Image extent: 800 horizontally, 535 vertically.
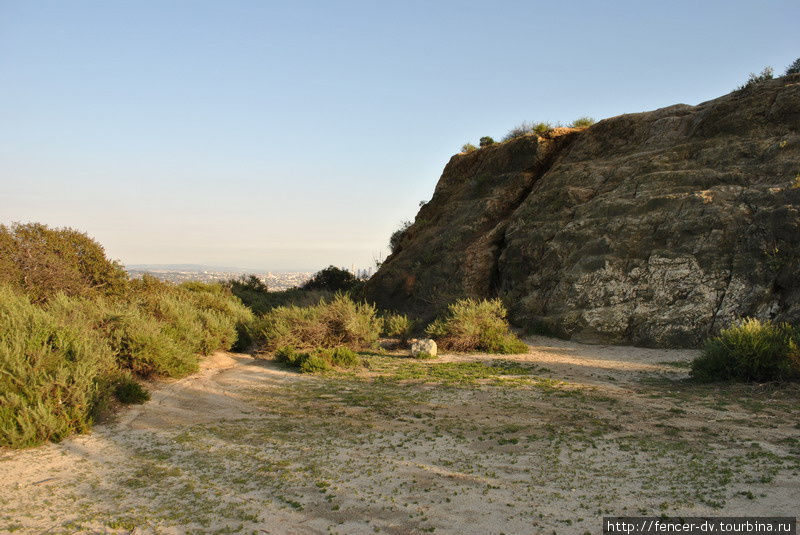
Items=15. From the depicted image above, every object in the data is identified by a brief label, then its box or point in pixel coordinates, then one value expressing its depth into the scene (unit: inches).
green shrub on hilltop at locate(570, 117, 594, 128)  929.7
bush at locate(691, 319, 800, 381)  295.9
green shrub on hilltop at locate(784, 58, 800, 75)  803.9
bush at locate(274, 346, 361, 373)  401.7
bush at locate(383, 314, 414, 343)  582.6
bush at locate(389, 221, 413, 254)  1219.6
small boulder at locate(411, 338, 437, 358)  475.2
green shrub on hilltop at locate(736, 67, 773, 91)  695.7
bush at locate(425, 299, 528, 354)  496.4
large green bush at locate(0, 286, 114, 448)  205.5
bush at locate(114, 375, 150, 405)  273.4
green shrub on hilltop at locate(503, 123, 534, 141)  965.4
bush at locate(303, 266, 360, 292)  1215.7
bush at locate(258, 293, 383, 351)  467.5
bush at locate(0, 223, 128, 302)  414.3
